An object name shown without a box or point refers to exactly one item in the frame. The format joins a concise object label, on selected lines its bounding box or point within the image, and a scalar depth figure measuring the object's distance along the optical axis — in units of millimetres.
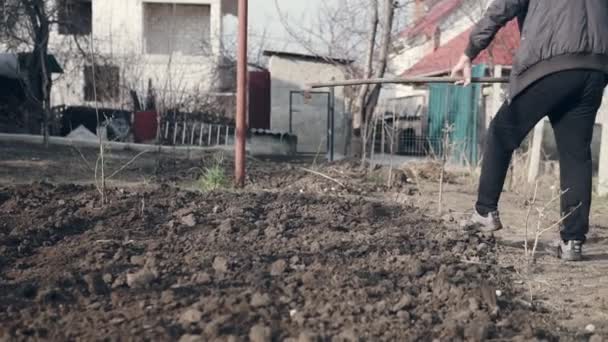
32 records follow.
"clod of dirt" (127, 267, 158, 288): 2828
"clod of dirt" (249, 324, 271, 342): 2303
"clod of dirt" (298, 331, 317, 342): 2294
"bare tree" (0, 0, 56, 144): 12705
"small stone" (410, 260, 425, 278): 3123
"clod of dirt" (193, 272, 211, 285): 2861
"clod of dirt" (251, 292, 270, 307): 2580
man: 3803
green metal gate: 11758
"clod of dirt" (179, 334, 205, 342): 2271
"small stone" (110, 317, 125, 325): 2441
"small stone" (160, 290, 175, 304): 2635
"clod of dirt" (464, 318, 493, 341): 2449
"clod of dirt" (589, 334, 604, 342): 2512
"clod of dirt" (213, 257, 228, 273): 3002
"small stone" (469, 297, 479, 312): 2715
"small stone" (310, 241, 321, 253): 3434
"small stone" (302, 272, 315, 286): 2859
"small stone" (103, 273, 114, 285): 2887
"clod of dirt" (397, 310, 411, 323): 2564
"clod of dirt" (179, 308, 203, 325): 2443
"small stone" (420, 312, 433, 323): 2576
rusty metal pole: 6199
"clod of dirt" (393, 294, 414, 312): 2654
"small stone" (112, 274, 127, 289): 2840
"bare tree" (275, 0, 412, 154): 9742
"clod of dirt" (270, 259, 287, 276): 2992
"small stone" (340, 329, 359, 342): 2334
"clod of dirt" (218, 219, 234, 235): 3764
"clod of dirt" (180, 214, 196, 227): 3944
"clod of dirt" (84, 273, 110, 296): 2775
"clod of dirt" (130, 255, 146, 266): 3132
